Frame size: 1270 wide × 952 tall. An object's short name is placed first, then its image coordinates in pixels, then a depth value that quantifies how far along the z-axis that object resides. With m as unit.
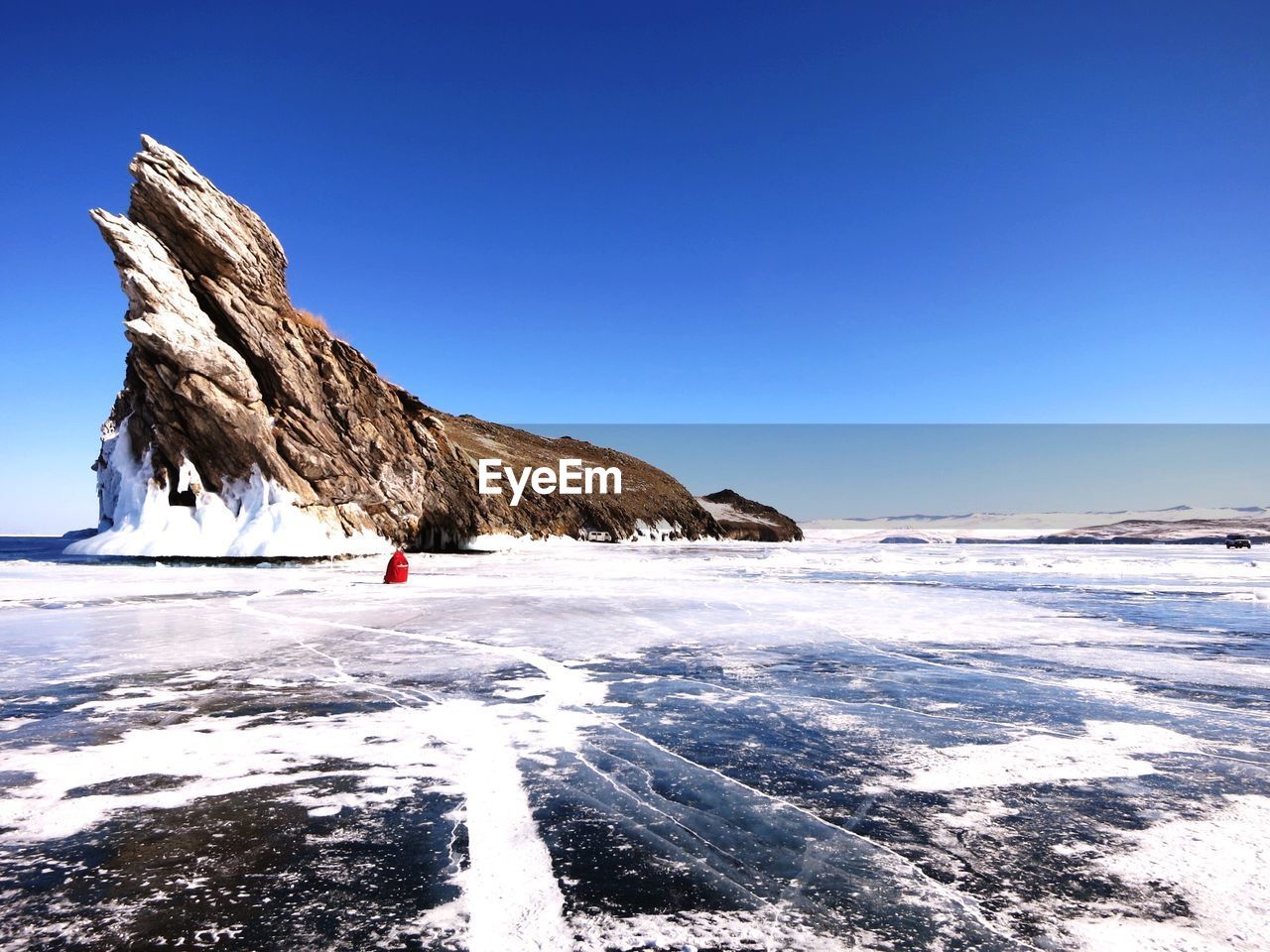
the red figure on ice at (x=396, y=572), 15.82
